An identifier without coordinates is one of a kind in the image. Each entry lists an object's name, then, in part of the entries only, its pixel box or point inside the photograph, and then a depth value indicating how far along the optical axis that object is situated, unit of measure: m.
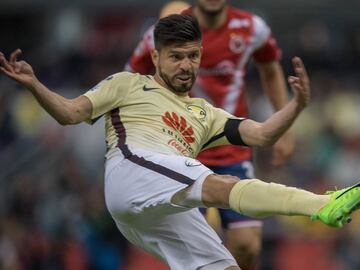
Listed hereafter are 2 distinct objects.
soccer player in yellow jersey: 14.20
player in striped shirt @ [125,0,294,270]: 18.84
